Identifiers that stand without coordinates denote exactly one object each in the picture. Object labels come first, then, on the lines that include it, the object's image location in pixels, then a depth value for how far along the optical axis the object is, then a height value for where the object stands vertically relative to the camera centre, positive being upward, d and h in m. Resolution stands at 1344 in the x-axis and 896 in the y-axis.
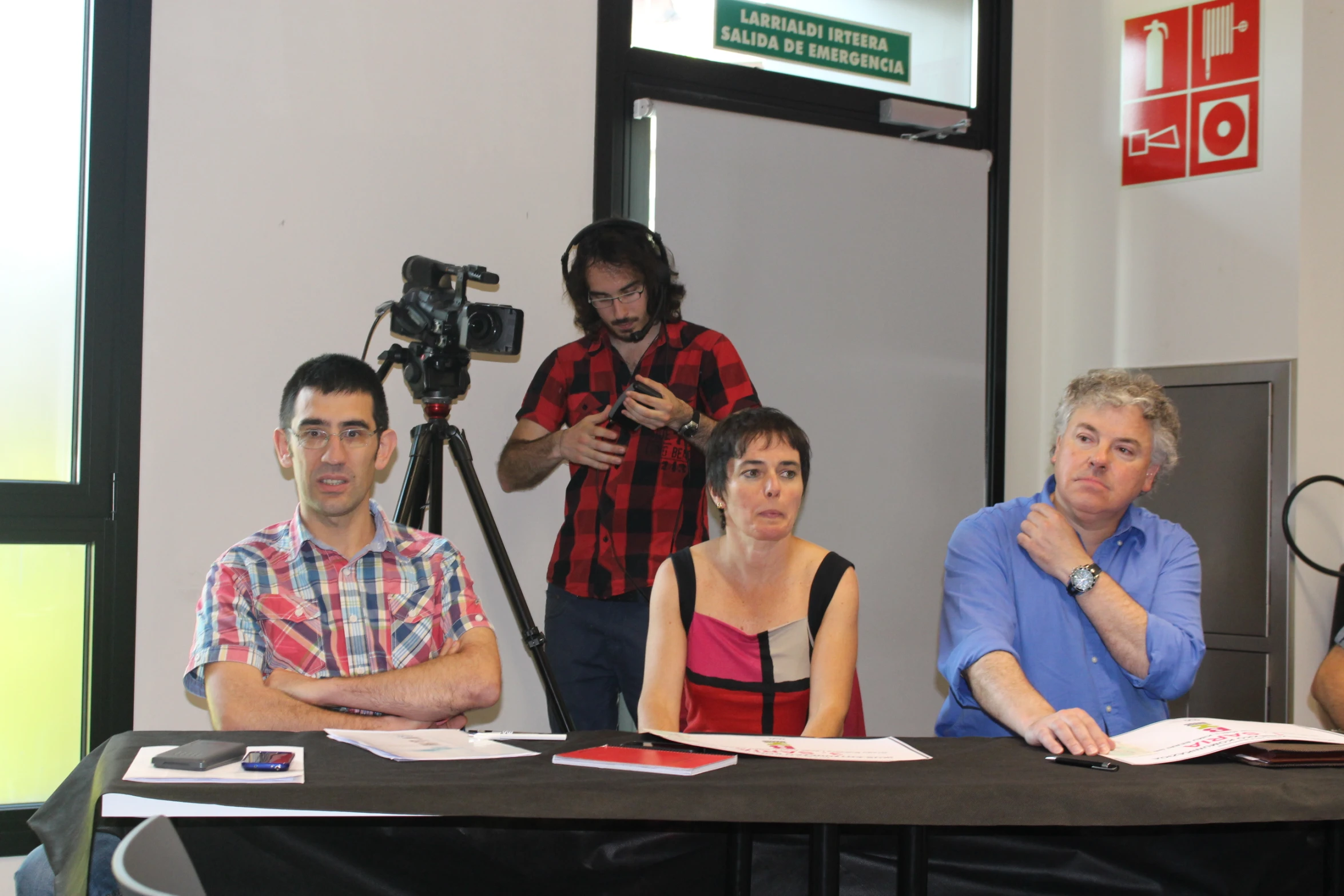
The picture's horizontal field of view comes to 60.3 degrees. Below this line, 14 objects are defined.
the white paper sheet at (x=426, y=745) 1.42 -0.36
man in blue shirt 1.89 -0.18
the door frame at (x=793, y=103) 3.19 +1.10
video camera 2.50 +0.29
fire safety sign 3.26 +1.13
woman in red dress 2.01 -0.26
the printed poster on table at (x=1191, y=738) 1.54 -0.36
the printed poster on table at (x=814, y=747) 1.49 -0.37
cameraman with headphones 2.63 +0.05
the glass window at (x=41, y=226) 2.66 +0.53
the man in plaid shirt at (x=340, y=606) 1.85 -0.25
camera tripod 2.52 -0.05
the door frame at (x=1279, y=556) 3.11 -0.20
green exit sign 3.41 +1.32
